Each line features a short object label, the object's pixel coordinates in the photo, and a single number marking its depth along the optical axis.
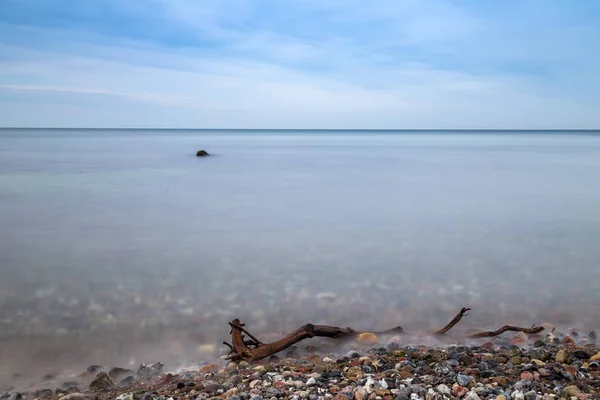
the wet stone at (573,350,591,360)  3.96
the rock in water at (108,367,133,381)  4.27
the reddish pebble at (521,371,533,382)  3.53
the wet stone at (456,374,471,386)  3.41
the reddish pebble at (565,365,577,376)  3.63
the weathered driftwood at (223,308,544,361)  4.50
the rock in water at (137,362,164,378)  4.29
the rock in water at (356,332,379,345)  4.95
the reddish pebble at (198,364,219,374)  4.32
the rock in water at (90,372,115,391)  4.02
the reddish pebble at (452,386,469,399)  3.24
